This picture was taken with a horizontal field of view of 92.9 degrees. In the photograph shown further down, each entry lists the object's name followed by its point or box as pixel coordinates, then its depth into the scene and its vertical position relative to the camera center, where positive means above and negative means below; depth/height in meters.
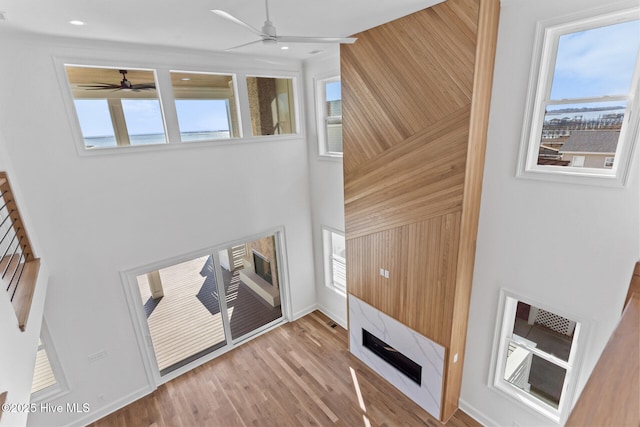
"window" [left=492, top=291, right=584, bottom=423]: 3.33 -2.89
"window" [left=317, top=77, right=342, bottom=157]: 5.28 +0.17
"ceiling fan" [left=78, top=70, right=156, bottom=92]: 3.98 +0.67
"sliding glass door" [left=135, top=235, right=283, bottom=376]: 5.21 -3.06
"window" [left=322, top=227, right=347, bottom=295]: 5.98 -2.58
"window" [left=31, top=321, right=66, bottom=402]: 3.90 -2.97
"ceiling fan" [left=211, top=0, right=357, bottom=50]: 2.28 +0.67
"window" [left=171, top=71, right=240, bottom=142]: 4.54 +0.41
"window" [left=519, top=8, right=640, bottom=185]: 2.56 +0.12
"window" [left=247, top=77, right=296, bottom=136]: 5.31 +0.42
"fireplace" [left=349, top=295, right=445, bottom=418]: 4.09 -3.32
